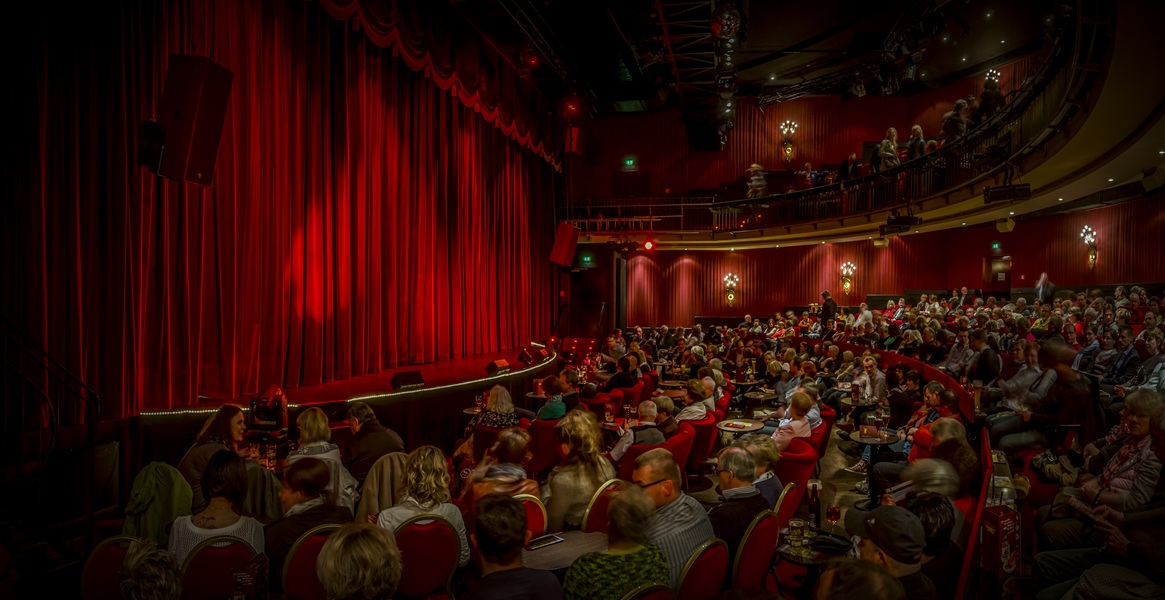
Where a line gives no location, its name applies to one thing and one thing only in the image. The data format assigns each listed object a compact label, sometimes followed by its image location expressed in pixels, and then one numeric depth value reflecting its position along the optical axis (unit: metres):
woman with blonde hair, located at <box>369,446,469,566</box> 3.17
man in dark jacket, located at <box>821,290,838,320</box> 17.73
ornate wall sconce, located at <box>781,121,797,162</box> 22.30
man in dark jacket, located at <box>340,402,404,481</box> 4.97
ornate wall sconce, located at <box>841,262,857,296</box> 21.36
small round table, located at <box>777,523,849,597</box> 3.32
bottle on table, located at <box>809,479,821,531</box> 4.30
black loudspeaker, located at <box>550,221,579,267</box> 17.05
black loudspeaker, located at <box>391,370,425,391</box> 7.66
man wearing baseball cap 2.62
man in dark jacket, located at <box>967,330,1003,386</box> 8.04
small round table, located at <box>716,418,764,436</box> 6.89
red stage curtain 5.68
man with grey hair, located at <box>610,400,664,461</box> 5.56
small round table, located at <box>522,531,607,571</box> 3.02
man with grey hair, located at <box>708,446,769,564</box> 3.40
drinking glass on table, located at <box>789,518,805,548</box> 3.51
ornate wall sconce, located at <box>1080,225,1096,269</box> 15.06
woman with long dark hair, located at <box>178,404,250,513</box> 4.14
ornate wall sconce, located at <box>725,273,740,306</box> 23.09
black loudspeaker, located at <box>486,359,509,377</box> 9.20
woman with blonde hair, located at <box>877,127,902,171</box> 15.12
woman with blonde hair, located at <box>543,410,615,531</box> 3.99
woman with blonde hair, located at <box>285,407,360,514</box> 4.32
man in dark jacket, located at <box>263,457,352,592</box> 3.03
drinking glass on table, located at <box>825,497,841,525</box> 4.04
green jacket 3.59
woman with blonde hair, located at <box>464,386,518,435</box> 6.32
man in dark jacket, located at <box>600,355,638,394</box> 9.16
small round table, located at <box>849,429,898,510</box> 5.63
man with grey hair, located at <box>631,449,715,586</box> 2.95
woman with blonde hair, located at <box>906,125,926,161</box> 14.06
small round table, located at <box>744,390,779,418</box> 9.39
